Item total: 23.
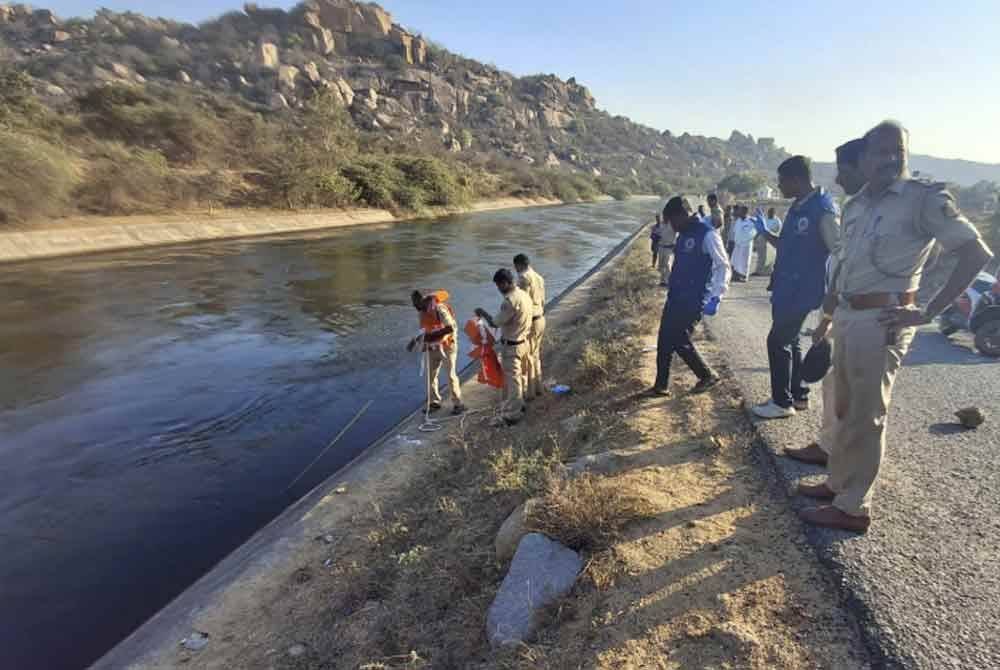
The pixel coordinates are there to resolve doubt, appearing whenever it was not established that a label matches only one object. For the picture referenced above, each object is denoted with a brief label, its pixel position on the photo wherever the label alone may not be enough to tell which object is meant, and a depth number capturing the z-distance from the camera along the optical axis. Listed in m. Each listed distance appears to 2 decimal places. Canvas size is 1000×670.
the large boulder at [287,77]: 83.31
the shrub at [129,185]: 26.36
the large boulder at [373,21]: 119.19
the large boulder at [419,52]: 121.51
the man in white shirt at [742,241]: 10.91
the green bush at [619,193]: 97.75
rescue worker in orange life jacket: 7.28
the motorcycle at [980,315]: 6.58
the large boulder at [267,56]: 86.69
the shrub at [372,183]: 42.94
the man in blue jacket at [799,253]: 4.05
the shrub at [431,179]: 49.31
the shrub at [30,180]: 21.55
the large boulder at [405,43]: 117.38
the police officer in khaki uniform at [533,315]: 7.00
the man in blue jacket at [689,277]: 4.83
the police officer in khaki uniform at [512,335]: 6.32
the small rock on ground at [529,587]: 2.76
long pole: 6.31
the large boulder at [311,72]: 87.06
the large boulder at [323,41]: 107.06
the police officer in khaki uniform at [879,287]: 2.62
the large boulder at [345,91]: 82.88
